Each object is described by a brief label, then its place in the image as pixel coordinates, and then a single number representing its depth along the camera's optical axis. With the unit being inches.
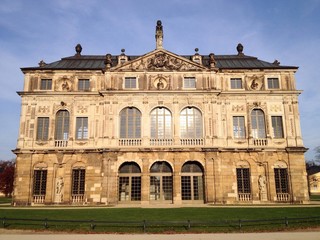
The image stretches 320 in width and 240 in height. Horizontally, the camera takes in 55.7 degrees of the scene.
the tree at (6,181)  2714.6
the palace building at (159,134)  1269.7
